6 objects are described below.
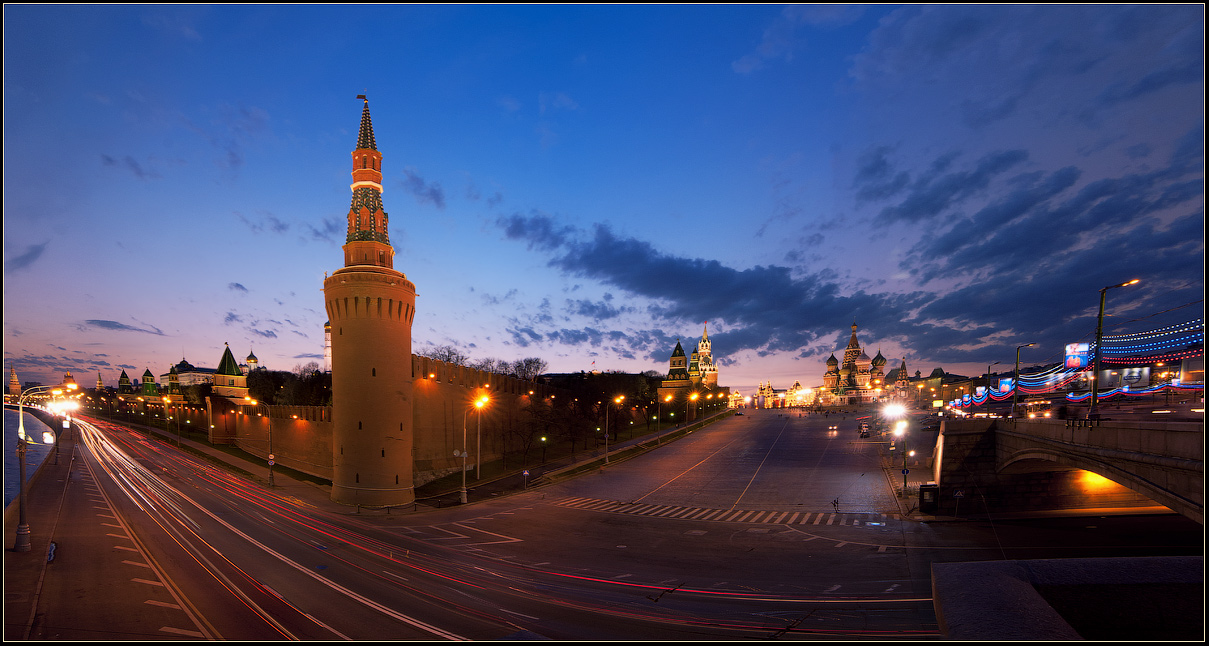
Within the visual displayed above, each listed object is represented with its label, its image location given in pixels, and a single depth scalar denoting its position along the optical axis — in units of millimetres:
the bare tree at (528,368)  121438
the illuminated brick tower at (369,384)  38156
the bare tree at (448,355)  127625
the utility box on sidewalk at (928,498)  33312
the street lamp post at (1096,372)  23594
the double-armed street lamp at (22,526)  23703
